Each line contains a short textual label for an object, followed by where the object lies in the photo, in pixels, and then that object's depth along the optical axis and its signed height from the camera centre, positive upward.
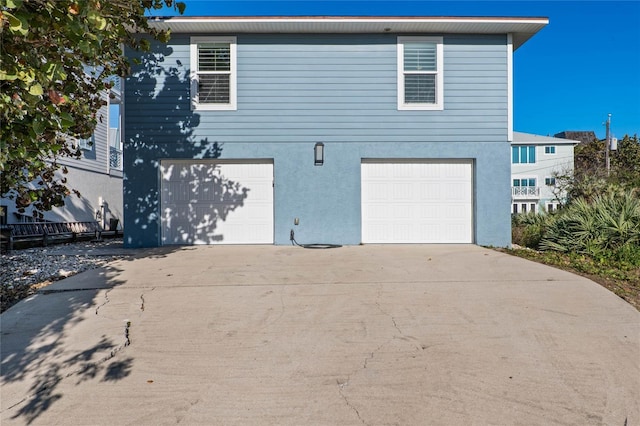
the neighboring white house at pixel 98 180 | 13.80 +1.21
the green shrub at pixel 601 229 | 6.67 -0.35
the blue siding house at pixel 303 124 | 8.70 +2.00
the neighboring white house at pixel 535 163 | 29.36 +3.79
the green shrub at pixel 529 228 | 8.91 -0.43
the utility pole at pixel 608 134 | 25.44 +5.40
